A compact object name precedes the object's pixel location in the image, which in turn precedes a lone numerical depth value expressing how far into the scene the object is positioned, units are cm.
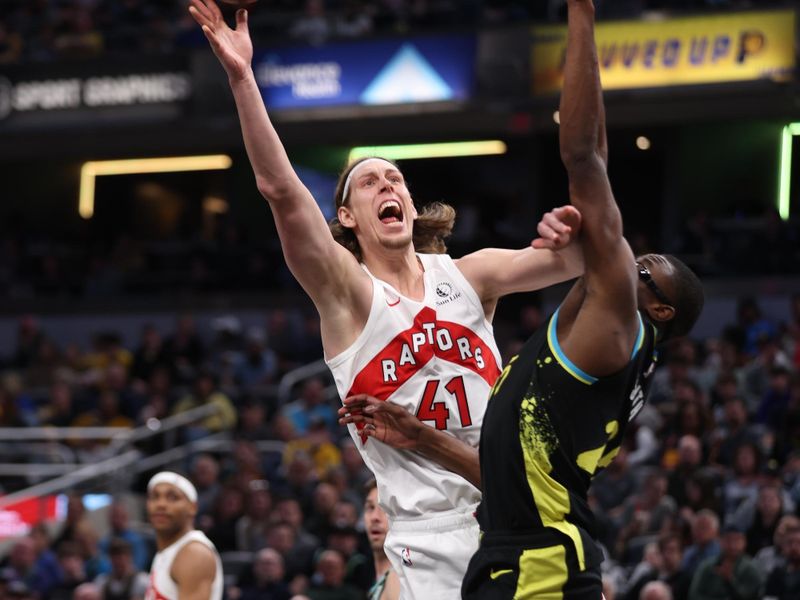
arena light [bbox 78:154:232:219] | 2448
